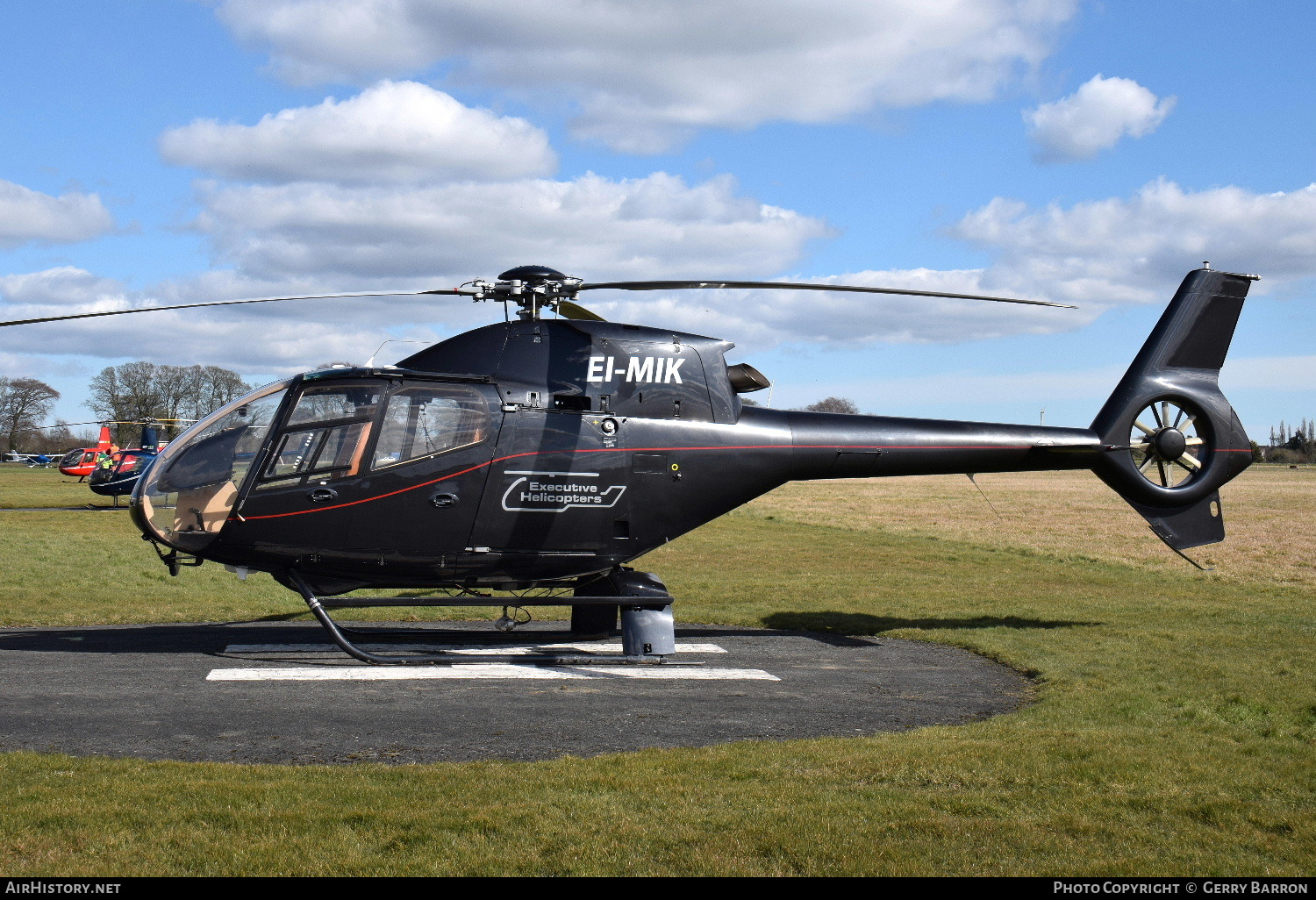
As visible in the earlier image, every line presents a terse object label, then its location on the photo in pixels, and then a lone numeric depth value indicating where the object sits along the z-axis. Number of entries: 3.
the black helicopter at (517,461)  11.23
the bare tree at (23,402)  118.50
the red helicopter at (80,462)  61.47
